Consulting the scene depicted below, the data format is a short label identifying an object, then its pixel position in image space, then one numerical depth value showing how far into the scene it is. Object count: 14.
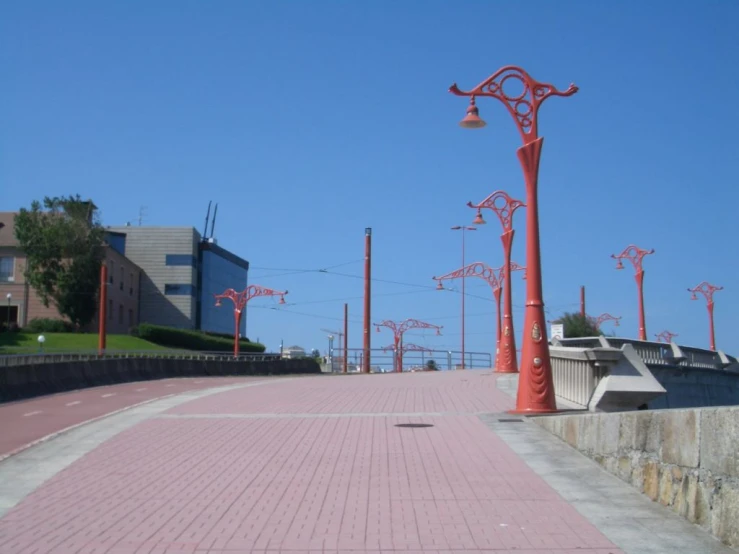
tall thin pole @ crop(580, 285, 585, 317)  62.01
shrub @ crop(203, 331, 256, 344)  95.19
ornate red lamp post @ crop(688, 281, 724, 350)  51.28
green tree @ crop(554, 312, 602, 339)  58.47
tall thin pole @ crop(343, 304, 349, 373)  75.35
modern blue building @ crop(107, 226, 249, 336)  95.31
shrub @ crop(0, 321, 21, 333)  69.00
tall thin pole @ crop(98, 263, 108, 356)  50.48
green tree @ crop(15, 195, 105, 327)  76.25
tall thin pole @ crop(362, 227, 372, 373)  52.78
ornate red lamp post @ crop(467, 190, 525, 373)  28.88
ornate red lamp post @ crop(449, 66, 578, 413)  15.36
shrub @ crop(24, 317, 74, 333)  73.00
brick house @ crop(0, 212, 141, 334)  78.81
